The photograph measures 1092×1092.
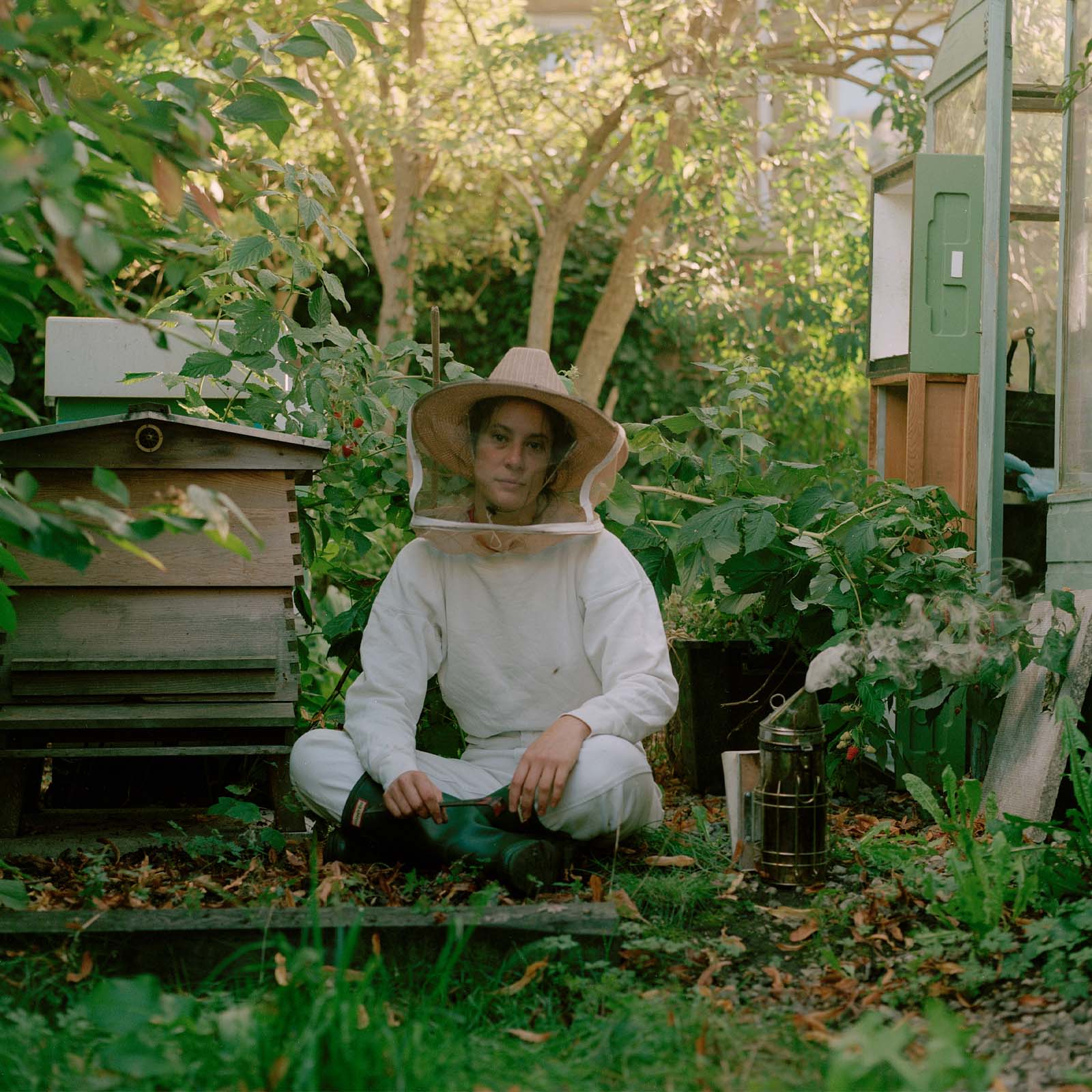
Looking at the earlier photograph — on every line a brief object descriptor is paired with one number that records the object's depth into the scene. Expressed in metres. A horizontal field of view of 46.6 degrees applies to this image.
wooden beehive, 3.58
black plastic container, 4.34
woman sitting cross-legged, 3.32
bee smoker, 3.24
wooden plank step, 2.58
